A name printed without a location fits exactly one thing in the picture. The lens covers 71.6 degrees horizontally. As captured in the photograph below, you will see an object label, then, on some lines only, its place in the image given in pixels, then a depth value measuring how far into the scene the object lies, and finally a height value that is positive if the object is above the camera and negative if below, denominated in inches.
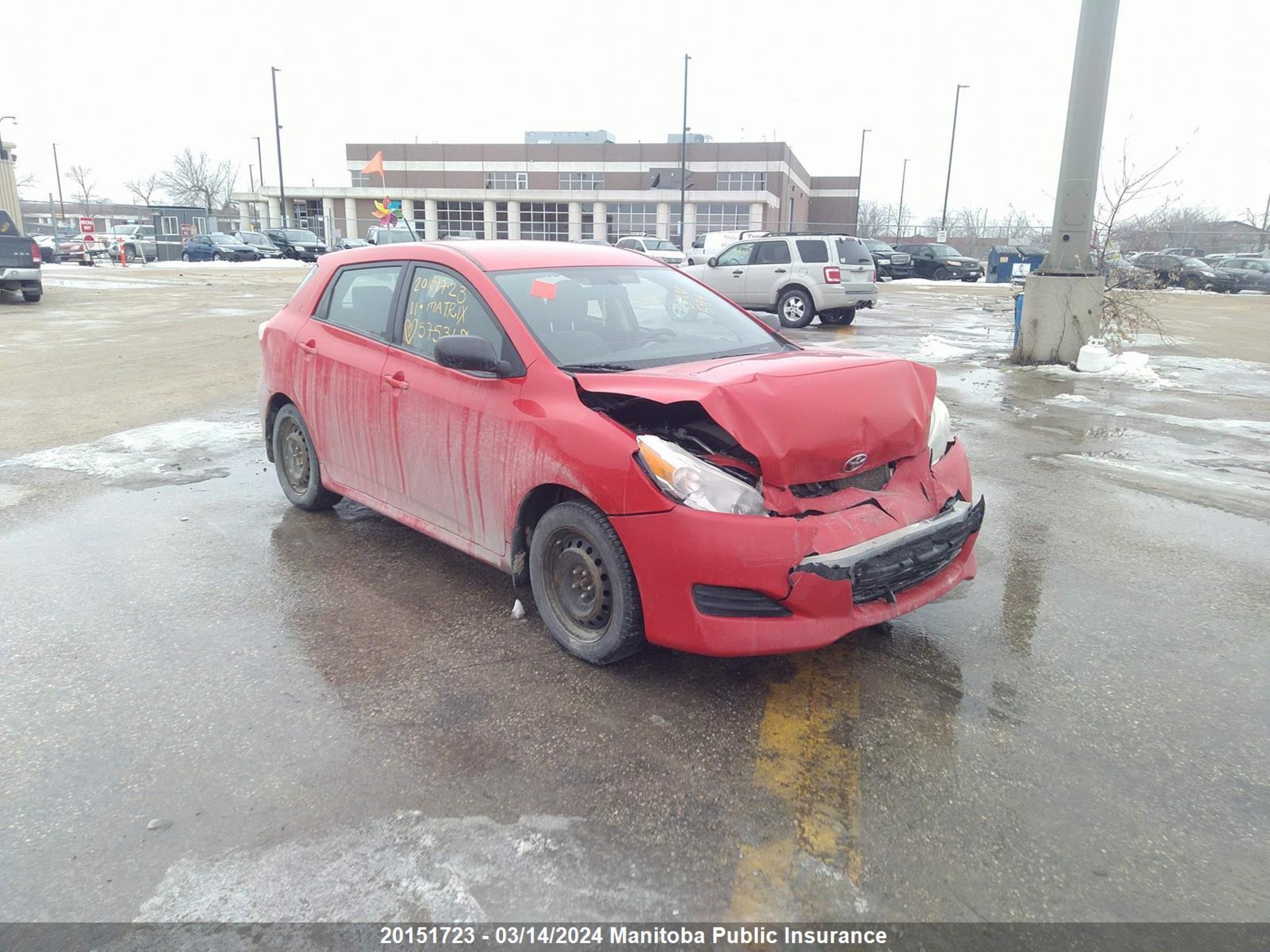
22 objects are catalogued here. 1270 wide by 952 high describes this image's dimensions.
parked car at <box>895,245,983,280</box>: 1523.1 +0.3
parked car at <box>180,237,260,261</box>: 1699.1 -8.7
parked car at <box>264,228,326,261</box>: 1850.4 +7.5
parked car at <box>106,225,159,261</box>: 1662.2 -2.0
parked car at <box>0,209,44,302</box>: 733.3 -17.5
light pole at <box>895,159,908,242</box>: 2501.5 +115.5
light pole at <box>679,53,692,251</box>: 1688.0 +185.2
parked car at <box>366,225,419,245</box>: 1075.9 +18.5
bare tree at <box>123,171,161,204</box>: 3986.2 +248.7
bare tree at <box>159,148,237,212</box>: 3393.2 +244.8
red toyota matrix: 124.7 -30.6
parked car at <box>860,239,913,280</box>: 1539.1 +1.1
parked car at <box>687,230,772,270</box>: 1080.8 +19.3
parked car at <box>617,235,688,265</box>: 1161.4 +14.0
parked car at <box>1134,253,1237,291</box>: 1391.5 -11.0
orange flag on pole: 390.8 +37.2
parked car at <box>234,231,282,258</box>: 1765.5 +7.0
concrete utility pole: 419.5 +17.2
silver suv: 682.2 -13.0
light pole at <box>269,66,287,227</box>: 2054.6 +269.5
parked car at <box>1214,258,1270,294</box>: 1408.7 -4.8
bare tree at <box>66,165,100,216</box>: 3624.5 +245.5
